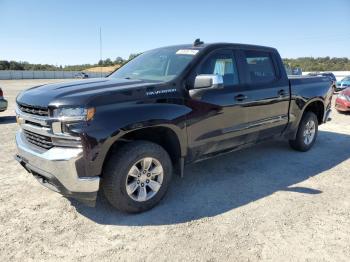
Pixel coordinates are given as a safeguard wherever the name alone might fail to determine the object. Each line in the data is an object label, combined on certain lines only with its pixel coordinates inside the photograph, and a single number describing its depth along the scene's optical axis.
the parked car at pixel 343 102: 11.11
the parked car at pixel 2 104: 9.85
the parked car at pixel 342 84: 21.48
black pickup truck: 3.15
